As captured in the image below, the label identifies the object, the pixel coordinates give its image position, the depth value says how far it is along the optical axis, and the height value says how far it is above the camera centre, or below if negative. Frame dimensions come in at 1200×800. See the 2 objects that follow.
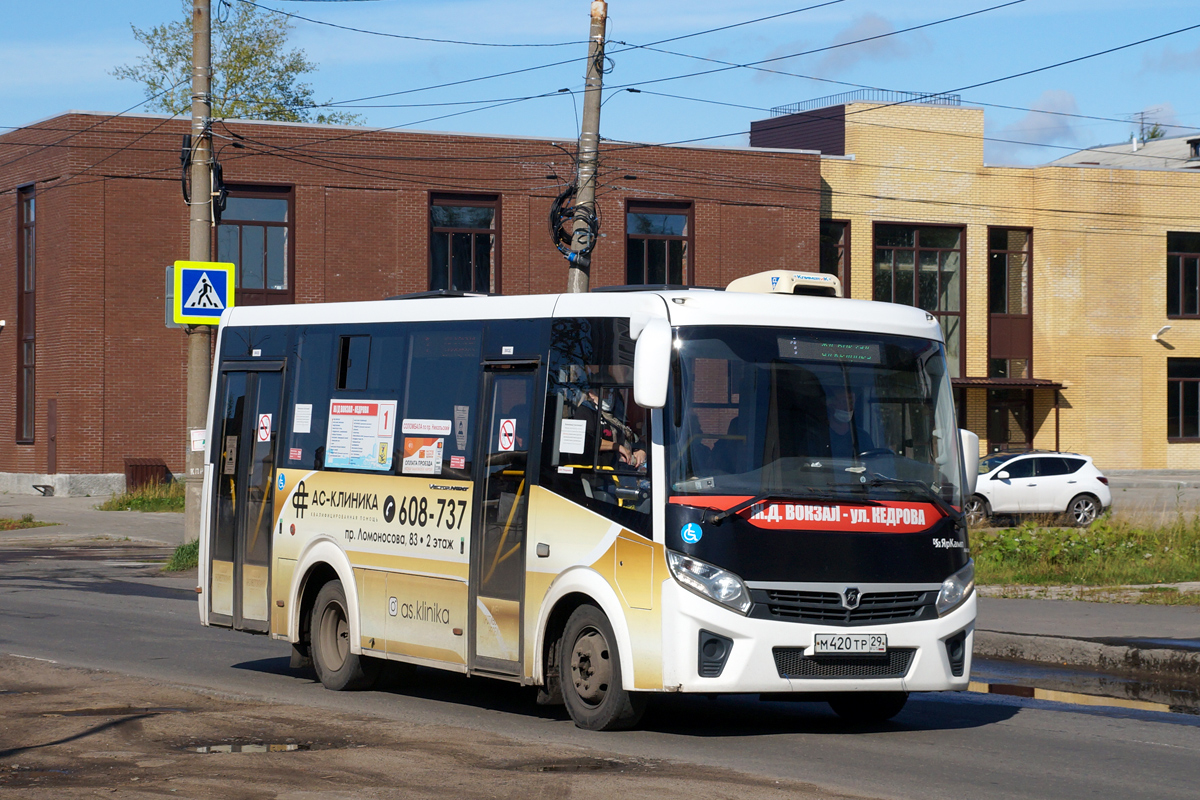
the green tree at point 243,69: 61.69 +13.50
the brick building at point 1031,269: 50.34 +4.59
